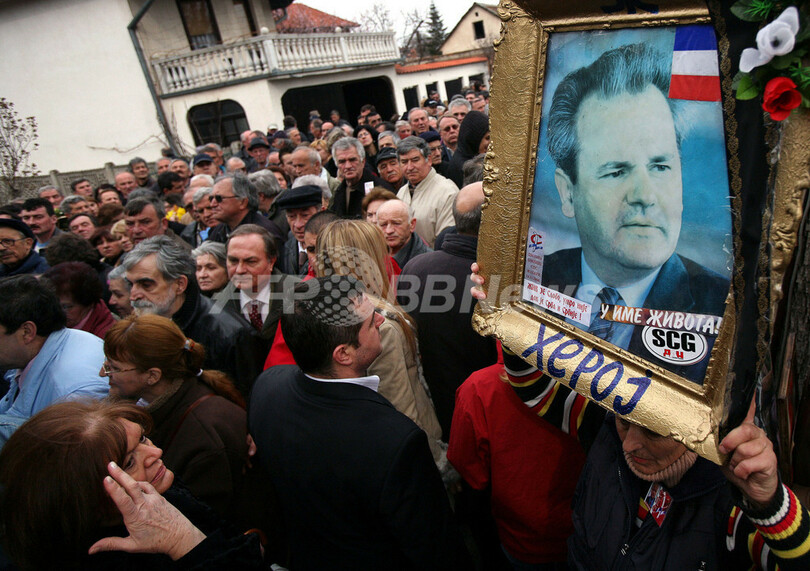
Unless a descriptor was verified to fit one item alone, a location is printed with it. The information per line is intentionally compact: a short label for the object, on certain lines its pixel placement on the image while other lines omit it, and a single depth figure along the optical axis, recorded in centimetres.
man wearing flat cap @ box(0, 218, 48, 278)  399
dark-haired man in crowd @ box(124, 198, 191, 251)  450
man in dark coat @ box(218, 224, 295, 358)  304
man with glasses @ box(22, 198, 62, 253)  546
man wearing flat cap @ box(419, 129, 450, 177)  643
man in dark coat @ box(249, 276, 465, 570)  151
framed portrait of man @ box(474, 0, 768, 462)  84
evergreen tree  4675
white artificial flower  65
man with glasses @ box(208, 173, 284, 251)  421
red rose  65
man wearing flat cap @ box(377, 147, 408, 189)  582
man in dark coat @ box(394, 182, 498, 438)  242
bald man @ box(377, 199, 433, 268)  347
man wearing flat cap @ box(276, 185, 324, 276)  396
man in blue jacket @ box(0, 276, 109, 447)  240
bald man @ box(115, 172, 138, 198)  859
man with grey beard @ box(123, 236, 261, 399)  284
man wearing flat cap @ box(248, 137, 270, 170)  930
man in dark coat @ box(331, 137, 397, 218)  527
